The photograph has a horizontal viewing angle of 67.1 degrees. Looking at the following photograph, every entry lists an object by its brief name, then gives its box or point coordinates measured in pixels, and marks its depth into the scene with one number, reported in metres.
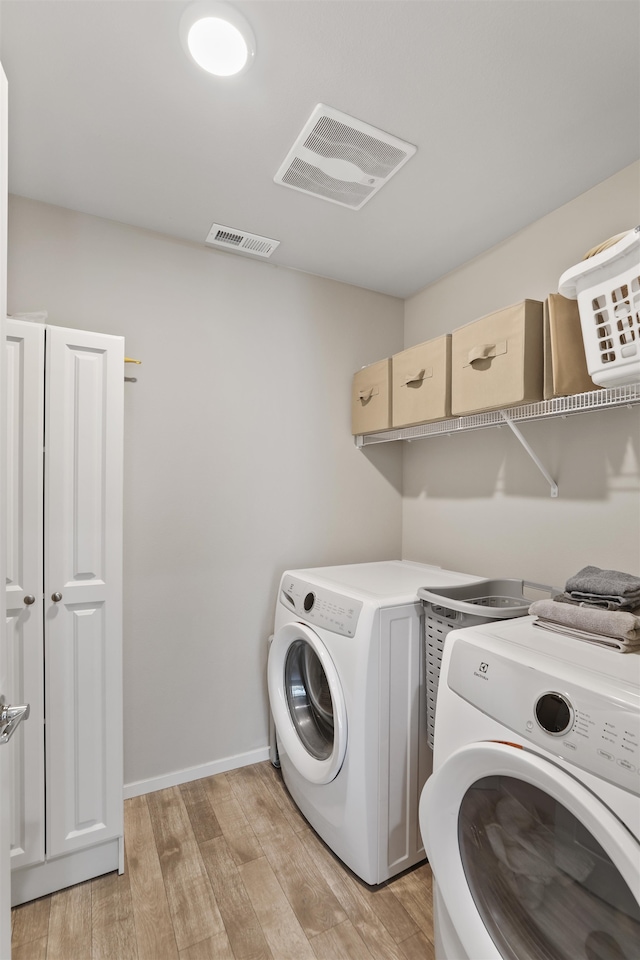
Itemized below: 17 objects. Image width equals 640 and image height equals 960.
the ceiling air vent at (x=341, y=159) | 1.48
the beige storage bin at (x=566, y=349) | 1.48
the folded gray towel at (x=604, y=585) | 1.23
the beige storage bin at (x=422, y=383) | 1.92
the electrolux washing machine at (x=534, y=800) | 0.83
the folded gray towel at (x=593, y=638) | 1.10
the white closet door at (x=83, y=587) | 1.55
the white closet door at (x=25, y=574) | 1.48
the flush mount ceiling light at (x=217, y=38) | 1.14
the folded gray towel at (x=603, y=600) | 1.22
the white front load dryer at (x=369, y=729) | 1.56
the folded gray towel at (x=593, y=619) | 1.10
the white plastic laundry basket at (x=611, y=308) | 1.18
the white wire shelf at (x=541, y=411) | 1.43
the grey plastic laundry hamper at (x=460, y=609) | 1.49
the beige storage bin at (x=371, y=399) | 2.28
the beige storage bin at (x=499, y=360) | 1.58
